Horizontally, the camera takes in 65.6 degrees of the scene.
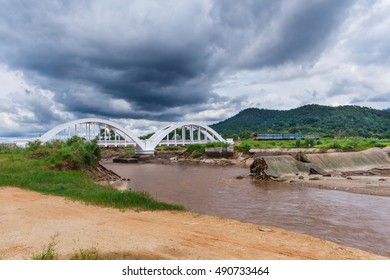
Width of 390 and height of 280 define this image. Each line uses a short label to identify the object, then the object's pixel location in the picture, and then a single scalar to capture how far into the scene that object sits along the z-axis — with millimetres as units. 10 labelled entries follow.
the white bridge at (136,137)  66750
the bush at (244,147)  60644
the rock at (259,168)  26911
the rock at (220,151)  60275
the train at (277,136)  83250
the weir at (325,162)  28172
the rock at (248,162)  46425
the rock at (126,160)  67875
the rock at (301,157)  31047
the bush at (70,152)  22984
